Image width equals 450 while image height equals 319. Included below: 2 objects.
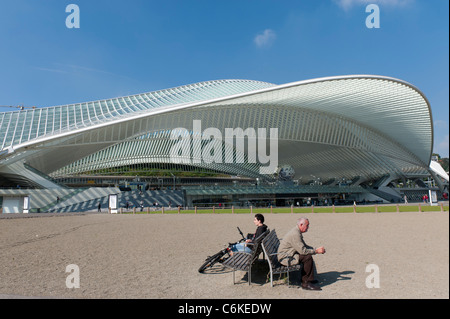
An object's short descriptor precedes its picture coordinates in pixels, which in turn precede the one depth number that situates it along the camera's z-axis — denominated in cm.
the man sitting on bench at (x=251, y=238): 598
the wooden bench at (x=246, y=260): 528
